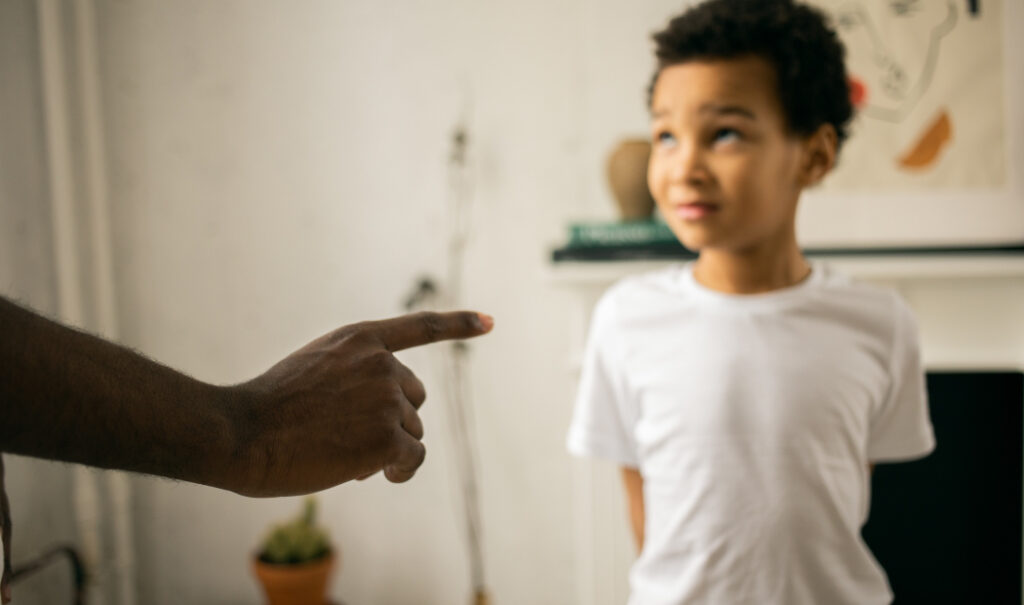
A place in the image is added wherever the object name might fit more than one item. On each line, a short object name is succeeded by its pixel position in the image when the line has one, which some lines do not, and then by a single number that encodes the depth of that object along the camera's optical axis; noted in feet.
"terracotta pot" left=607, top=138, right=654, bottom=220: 4.02
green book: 4.02
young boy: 2.44
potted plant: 4.66
